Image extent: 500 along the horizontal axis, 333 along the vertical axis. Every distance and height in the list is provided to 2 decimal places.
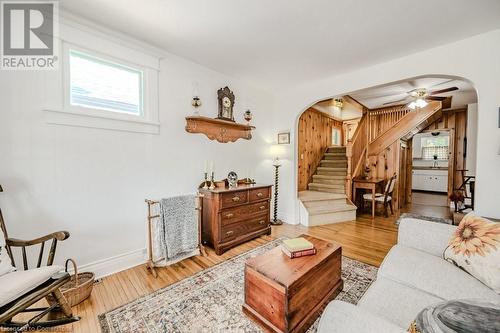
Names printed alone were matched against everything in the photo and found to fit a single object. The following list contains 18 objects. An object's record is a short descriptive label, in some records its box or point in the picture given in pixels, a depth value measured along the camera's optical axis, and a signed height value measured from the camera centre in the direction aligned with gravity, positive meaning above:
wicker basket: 1.72 -1.11
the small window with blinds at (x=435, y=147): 7.97 +0.62
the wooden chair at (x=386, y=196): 4.59 -0.75
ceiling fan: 3.92 +1.28
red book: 1.73 -0.78
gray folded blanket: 2.43 -0.80
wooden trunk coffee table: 1.41 -0.95
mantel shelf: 3.02 +0.53
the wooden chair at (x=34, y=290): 1.26 -0.87
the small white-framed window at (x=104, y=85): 2.18 +0.86
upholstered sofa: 0.85 -0.75
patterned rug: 1.55 -1.25
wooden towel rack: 2.32 -0.88
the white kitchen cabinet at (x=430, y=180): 7.64 -0.65
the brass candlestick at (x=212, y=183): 3.04 -0.34
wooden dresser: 2.79 -0.79
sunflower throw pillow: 1.27 -0.58
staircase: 4.09 -0.74
